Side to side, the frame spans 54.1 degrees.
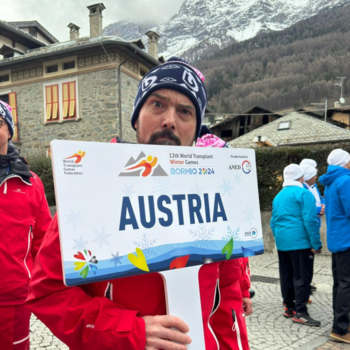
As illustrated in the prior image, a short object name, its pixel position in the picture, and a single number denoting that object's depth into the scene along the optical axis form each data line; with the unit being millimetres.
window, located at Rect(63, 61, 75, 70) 17914
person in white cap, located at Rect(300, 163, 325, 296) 6266
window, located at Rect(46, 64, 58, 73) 18312
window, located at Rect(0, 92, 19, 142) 18844
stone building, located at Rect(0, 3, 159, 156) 16812
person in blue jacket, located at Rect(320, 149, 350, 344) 4035
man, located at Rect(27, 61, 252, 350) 1041
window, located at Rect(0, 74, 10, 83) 19638
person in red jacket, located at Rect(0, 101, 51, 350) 1970
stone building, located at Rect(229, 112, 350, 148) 23594
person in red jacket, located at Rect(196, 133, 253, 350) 1493
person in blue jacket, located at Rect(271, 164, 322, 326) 4676
